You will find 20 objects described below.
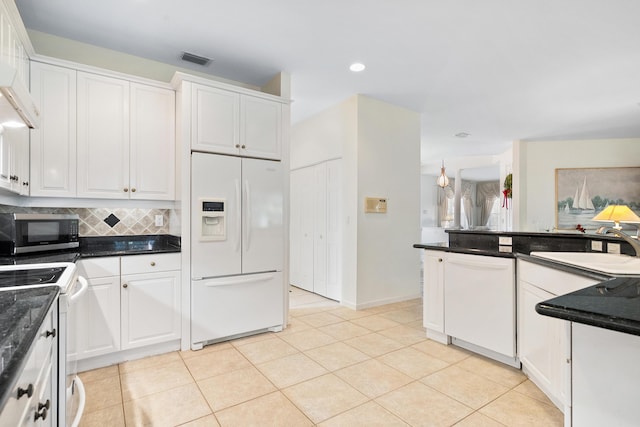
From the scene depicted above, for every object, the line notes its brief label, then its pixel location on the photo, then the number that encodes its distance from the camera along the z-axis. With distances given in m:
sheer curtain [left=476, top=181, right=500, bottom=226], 12.55
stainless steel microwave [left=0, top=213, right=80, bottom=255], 2.25
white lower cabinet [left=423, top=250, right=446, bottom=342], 2.98
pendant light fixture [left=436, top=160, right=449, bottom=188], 6.45
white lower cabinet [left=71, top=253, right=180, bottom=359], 2.47
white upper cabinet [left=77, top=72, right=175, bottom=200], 2.73
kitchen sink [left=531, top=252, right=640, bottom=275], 1.64
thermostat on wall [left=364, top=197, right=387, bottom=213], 4.23
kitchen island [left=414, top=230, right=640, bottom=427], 0.96
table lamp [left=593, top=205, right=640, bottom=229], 3.58
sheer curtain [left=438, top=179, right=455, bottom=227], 10.54
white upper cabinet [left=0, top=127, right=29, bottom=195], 2.08
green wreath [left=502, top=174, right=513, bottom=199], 7.14
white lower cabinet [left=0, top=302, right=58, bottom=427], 0.77
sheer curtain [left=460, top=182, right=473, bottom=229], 11.88
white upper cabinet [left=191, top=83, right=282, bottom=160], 2.94
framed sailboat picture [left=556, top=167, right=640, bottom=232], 6.13
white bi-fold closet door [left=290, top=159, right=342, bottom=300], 4.47
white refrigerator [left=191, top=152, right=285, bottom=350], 2.90
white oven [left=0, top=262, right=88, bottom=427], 1.44
